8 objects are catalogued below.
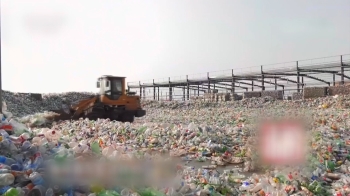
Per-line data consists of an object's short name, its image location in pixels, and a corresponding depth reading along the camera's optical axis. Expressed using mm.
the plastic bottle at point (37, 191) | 3184
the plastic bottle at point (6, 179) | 3117
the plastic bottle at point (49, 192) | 3203
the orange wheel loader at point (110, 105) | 13625
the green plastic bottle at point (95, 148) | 4664
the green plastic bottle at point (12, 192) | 2947
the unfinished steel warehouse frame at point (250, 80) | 20281
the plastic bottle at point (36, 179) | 3252
